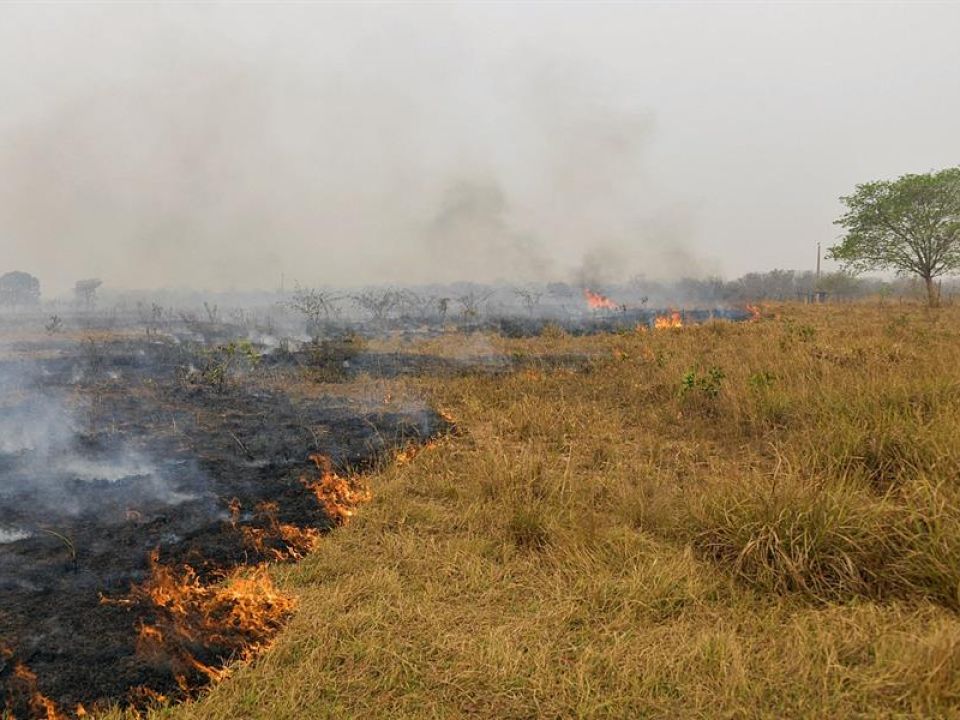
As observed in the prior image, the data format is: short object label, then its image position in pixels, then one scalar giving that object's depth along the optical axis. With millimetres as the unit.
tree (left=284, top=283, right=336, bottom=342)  19044
